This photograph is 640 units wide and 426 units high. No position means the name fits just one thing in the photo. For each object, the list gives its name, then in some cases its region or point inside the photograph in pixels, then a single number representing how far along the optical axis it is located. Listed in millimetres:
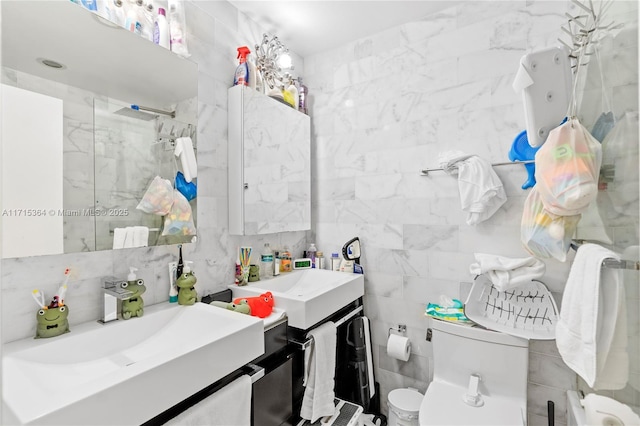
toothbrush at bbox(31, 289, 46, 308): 1012
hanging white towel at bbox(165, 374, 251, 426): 916
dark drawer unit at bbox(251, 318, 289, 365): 1300
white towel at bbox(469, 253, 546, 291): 1379
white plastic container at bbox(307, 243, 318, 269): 2130
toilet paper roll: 1788
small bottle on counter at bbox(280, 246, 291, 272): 1992
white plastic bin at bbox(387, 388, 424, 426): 1632
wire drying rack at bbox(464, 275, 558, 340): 1434
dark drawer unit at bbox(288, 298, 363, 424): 1446
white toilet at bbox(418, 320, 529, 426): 1297
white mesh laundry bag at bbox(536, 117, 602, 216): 945
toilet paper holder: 1894
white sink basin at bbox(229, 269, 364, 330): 1426
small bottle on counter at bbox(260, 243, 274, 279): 1863
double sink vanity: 714
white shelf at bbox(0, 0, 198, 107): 999
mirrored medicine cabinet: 1680
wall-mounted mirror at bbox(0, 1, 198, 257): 978
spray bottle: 1688
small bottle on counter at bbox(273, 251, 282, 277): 1921
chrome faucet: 1142
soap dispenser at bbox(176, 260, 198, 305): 1356
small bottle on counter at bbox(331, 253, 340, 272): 2083
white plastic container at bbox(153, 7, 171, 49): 1331
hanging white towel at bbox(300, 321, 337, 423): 1478
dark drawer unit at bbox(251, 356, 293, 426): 1215
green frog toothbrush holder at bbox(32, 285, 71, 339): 1008
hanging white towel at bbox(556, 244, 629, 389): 780
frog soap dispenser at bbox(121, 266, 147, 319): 1188
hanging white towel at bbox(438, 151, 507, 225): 1518
